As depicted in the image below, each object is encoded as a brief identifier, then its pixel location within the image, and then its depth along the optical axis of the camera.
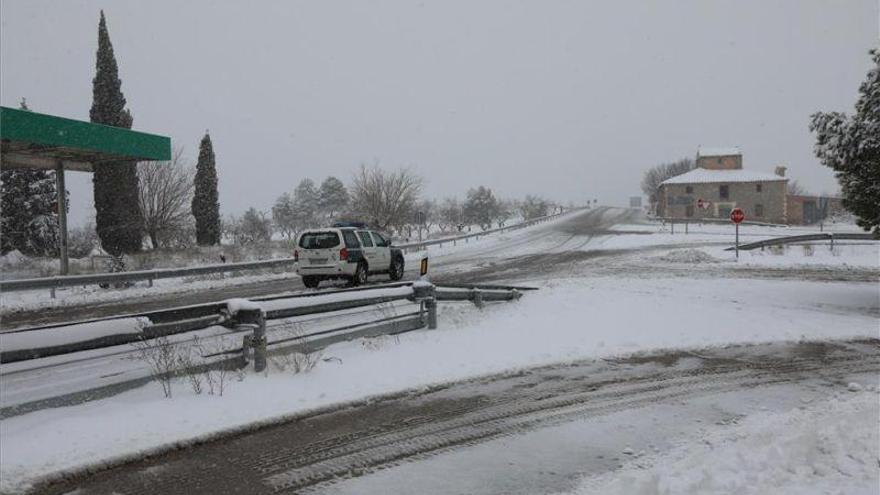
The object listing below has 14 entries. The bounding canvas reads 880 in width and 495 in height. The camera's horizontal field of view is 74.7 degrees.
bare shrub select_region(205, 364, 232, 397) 6.28
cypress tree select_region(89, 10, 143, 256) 28.00
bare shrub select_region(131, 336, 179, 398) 6.10
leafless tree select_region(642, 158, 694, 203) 122.12
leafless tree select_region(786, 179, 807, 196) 133.38
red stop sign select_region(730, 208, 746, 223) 26.08
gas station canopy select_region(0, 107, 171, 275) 14.93
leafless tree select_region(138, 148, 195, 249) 32.22
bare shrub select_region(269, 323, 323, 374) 7.16
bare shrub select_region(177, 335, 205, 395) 6.25
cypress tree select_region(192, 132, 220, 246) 35.56
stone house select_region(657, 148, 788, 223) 68.00
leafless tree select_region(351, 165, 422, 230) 37.81
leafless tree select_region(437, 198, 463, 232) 80.31
